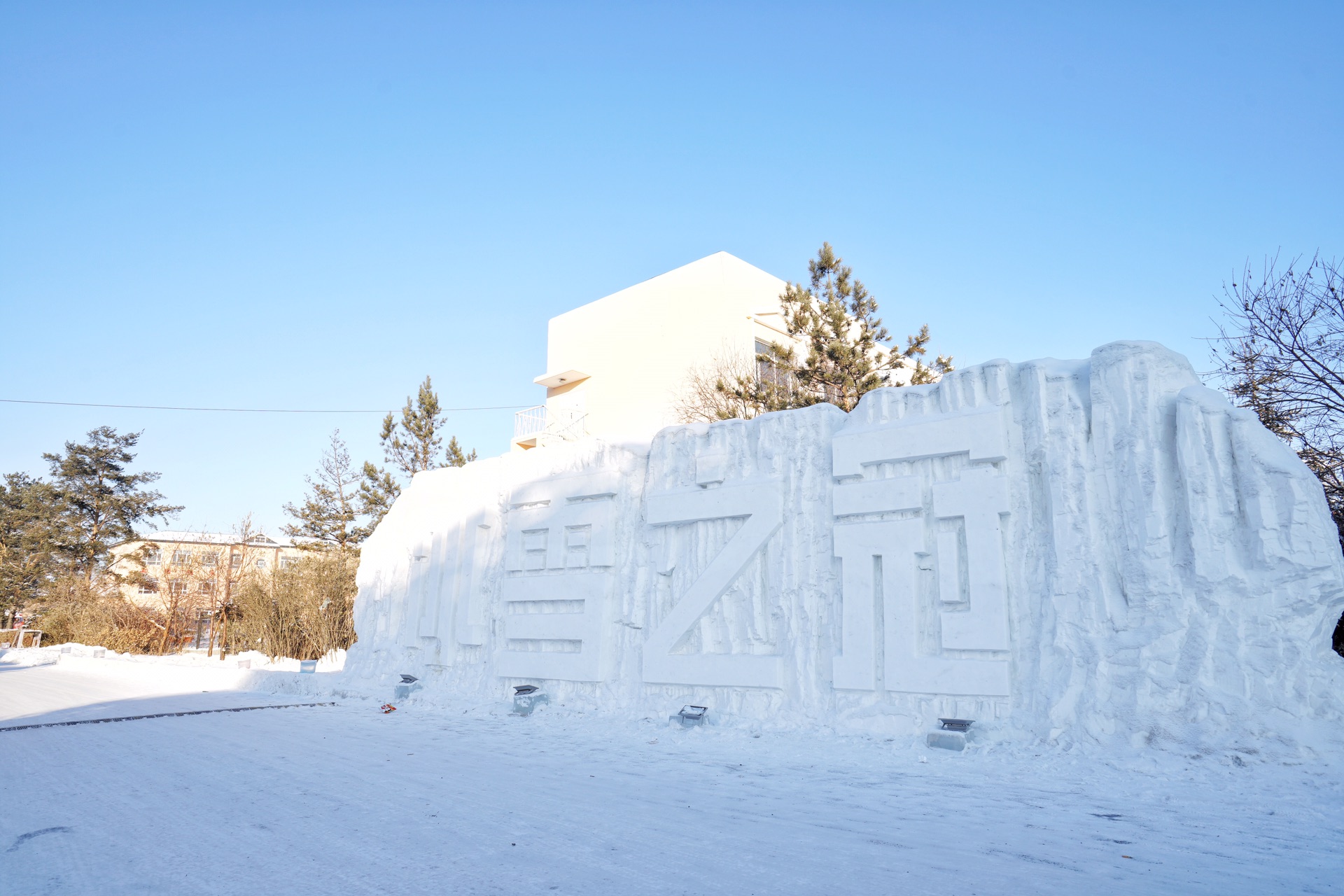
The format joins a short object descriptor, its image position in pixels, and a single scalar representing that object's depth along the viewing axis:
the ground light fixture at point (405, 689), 11.21
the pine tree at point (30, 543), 32.91
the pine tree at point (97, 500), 34.31
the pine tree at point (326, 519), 27.47
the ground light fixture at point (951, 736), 6.58
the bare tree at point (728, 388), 16.73
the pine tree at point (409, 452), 27.45
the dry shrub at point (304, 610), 18.47
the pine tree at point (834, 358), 16.55
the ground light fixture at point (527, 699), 9.62
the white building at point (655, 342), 20.06
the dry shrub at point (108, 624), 24.53
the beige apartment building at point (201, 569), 26.73
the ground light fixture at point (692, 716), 8.19
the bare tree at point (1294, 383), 9.56
